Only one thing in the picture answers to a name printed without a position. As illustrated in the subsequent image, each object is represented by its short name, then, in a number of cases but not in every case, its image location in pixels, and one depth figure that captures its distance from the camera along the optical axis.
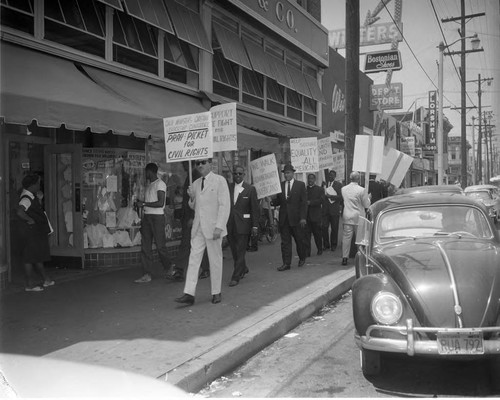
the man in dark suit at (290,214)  9.02
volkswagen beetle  3.75
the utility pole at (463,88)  29.58
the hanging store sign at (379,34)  24.95
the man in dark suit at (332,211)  11.62
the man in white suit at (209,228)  6.27
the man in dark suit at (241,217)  7.79
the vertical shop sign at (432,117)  41.42
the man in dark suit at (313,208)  10.30
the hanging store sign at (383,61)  21.64
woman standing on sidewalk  6.80
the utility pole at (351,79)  11.30
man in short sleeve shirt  7.68
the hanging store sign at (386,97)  25.75
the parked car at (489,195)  17.82
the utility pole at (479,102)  44.96
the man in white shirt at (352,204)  9.41
